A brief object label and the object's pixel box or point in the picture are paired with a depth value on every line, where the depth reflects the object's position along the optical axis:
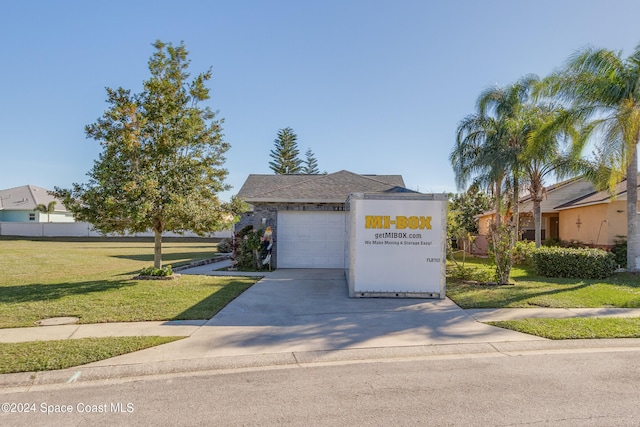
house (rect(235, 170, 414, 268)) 15.60
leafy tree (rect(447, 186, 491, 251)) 32.16
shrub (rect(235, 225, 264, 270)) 15.11
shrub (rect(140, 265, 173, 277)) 12.20
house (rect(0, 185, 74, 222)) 49.25
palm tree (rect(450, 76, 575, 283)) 16.30
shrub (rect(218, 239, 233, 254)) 24.09
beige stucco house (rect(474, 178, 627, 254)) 16.91
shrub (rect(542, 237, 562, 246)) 21.78
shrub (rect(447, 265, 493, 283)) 12.32
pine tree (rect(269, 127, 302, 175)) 54.16
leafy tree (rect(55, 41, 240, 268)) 10.43
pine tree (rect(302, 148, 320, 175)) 56.71
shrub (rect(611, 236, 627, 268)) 15.11
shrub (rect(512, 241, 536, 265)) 16.86
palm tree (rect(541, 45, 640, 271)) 12.30
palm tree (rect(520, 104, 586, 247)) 13.37
